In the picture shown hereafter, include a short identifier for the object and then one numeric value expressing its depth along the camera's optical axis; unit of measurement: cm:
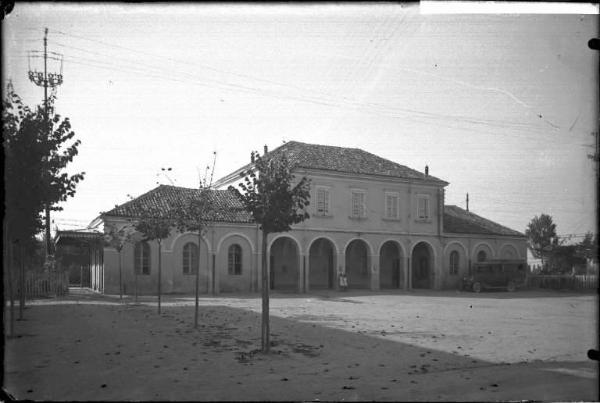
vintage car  3281
